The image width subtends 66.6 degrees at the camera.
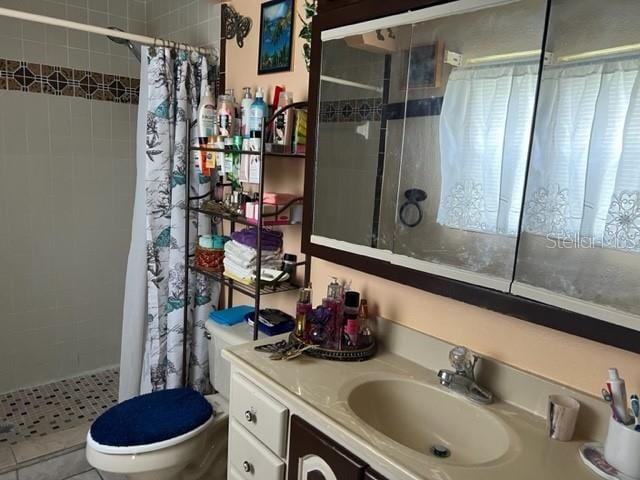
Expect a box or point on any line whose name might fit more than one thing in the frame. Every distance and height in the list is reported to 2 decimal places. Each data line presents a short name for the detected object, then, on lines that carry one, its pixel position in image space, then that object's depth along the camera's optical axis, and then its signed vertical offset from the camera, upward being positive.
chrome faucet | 1.23 -0.53
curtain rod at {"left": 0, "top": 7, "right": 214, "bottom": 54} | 1.82 +0.47
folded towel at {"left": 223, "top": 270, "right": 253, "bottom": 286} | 1.83 -0.47
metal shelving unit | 1.70 -0.31
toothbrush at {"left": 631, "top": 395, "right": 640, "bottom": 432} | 0.94 -0.43
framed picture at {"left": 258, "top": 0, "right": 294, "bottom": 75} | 1.83 +0.46
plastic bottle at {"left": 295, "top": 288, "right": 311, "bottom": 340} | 1.50 -0.48
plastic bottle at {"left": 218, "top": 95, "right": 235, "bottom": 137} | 1.92 +0.15
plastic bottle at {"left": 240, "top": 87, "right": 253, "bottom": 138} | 1.84 +0.18
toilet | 1.61 -0.96
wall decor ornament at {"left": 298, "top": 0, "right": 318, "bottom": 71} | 1.72 +0.47
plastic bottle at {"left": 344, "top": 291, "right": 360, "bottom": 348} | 1.46 -0.46
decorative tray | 1.42 -0.56
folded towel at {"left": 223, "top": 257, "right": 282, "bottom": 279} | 1.83 -0.42
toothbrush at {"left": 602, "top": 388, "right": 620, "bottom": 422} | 0.96 -0.44
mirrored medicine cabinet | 1.04 +0.04
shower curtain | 2.11 -0.41
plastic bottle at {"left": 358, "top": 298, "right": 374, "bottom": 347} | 1.48 -0.50
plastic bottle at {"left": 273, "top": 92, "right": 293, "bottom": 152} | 1.76 +0.10
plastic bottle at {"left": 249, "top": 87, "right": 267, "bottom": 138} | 1.75 +0.15
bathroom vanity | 1.01 -0.59
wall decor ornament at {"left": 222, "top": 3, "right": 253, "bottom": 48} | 2.04 +0.55
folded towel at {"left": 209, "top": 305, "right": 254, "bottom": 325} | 1.94 -0.64
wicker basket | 2.09 -0.44
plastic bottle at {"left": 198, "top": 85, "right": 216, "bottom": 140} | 2.02 +0.14
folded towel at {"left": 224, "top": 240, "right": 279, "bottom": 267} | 1.84 -0.37
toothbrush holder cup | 0.93 -0.52
